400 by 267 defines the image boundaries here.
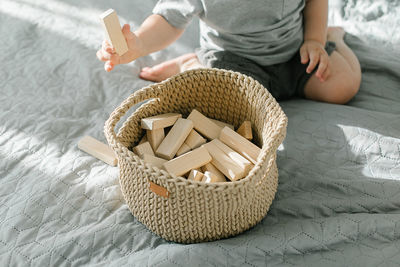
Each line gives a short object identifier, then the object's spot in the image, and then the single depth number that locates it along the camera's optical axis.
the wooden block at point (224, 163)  0.66
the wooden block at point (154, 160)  0.67
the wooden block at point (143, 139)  0.75
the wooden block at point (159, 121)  0.72
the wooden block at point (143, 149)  0.70
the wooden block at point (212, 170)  0.69
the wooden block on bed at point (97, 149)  0.78
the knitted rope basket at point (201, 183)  0.58
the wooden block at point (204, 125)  0.76
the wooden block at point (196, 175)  0.66
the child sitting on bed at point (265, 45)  0.87
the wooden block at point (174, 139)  0.71
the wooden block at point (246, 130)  0.74
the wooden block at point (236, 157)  0.67
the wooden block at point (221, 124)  0.79
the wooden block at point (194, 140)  0.74
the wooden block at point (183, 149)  0.73
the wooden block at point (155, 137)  0.73
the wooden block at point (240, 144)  0.70
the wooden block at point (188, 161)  0.67
